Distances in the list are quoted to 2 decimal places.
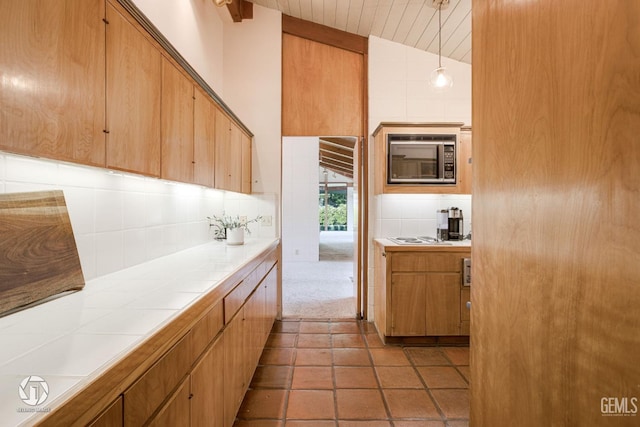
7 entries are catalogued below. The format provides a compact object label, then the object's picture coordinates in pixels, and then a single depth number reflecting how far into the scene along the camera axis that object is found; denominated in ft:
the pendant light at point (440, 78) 8.83
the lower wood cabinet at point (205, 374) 2.76
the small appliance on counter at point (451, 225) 10.62
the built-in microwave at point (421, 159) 10.27
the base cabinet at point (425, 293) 9.39
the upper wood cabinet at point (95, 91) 2.88
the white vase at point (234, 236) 9.35
